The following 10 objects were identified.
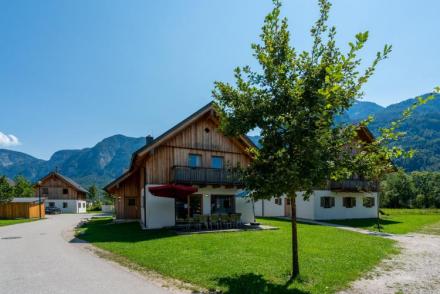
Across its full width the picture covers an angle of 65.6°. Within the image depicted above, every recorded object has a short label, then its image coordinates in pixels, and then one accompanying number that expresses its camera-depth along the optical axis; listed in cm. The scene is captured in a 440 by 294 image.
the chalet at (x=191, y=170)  2364
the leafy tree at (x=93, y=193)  10704
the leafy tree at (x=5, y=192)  4268
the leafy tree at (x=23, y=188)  7188
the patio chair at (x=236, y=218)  2334
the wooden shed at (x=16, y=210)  4516
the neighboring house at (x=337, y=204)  3409
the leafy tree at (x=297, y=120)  873
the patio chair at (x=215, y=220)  2234
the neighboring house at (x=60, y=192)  6469
